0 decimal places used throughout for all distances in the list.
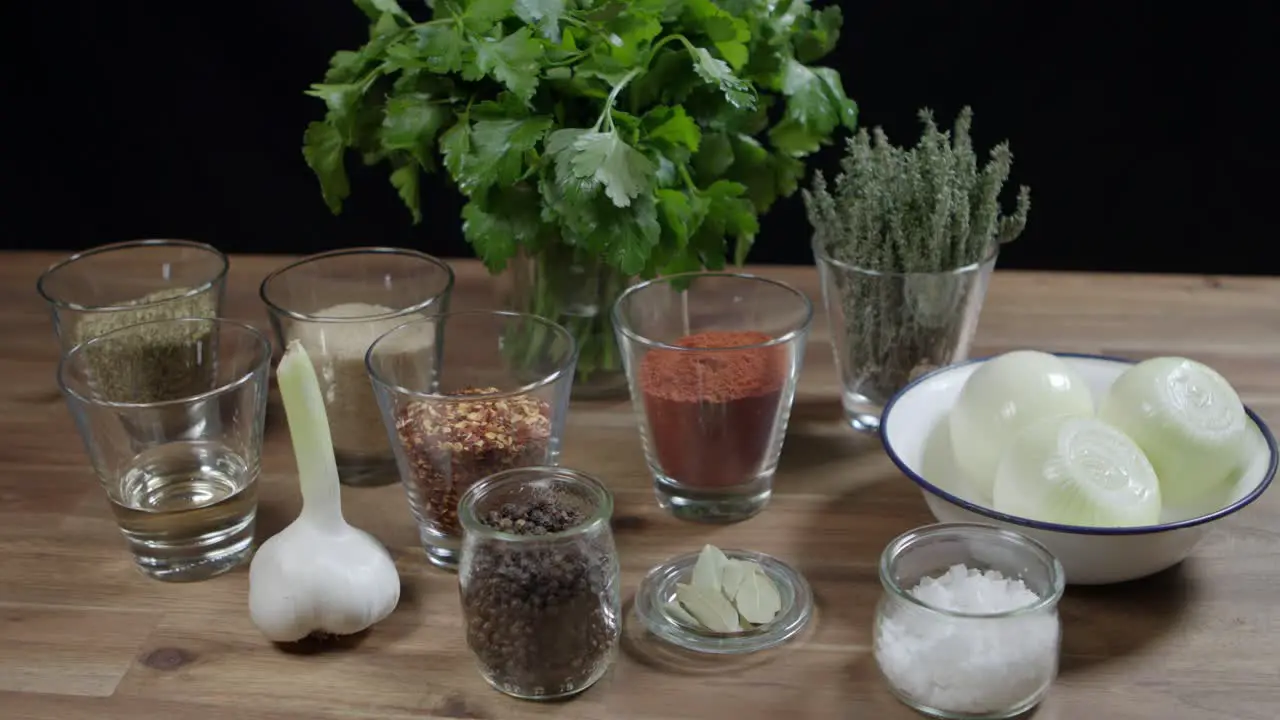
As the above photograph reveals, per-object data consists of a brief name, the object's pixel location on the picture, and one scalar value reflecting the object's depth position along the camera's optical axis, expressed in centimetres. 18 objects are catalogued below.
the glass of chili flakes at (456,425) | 114
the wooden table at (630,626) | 101
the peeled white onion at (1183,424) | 112
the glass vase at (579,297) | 142
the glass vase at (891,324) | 133
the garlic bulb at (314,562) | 106
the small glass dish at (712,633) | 106
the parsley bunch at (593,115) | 124
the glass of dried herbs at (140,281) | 134
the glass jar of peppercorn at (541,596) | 99
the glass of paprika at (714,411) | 121
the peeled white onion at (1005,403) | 116
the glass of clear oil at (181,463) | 113
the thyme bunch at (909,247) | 132
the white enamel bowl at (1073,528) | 105
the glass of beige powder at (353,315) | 128
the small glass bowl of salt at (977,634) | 95
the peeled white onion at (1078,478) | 106
